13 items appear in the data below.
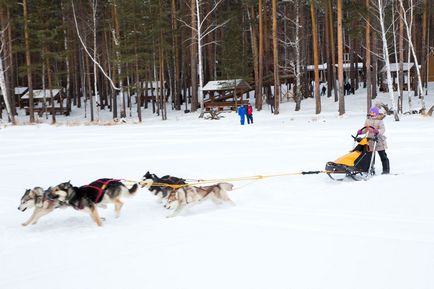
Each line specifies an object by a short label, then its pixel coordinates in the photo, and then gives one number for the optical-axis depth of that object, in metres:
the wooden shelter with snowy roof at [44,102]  41.83
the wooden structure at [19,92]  48.29
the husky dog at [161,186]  7.58
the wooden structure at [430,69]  49.48
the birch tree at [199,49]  30.86
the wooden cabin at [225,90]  37.22
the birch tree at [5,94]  30.25
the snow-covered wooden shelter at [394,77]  42.28
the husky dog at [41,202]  6.53
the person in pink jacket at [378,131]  9.03
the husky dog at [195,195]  7.05
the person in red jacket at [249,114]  23.94
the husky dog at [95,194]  6.56
